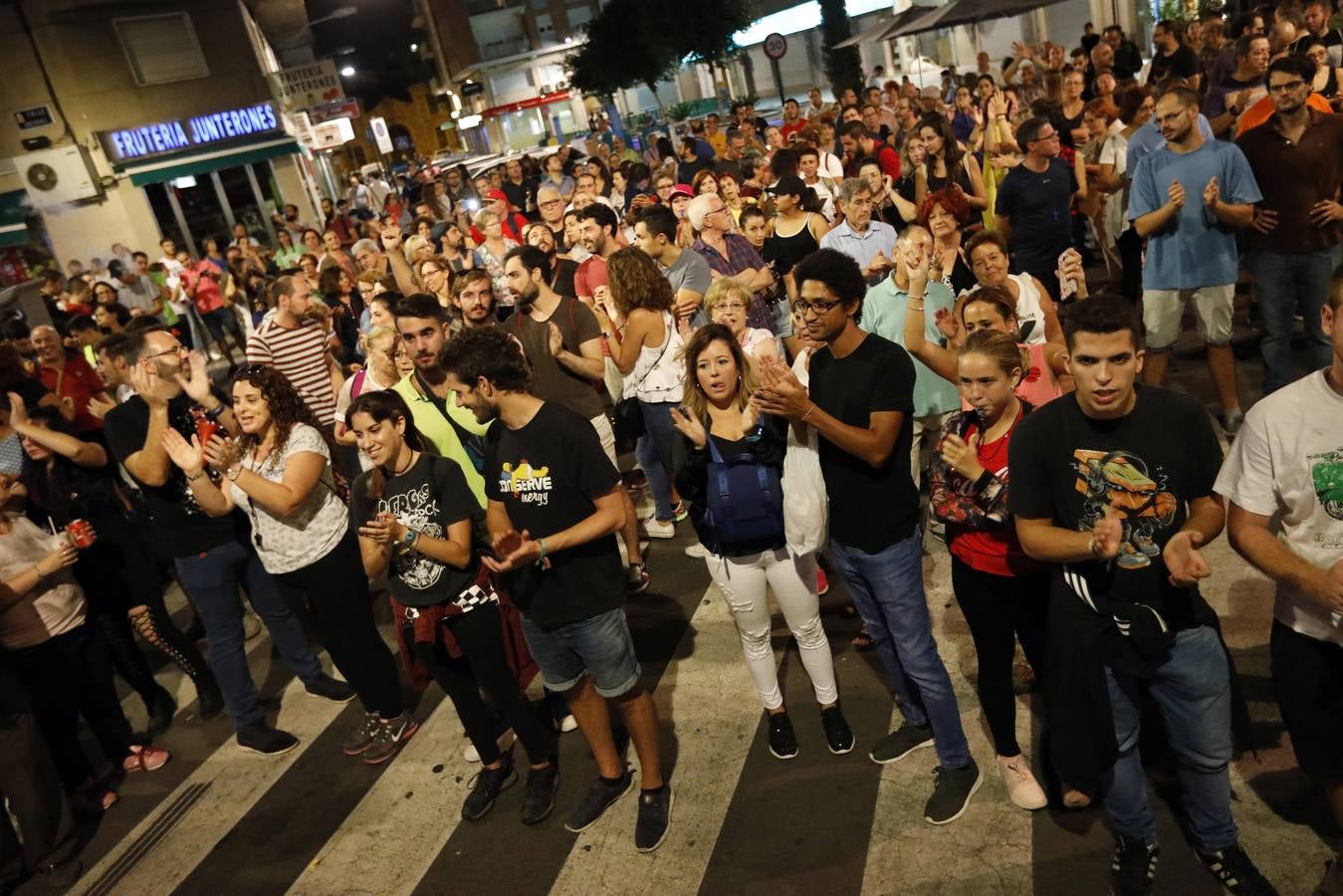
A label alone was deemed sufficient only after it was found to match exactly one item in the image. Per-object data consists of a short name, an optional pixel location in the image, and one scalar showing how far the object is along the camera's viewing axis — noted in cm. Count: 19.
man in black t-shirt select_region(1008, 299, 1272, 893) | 277
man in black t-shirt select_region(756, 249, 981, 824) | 349
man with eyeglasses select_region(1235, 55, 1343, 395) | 557
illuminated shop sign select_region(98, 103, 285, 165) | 2619
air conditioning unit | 2483
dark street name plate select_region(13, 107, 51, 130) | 2500
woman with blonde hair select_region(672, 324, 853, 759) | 384
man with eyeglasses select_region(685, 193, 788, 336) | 677
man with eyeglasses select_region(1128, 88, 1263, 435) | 558
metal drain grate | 467
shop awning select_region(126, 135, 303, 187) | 2667
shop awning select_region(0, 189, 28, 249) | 2414
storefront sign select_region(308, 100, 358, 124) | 3008
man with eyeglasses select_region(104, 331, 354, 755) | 506
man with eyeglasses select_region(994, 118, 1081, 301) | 666
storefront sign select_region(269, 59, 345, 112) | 3086
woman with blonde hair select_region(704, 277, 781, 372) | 517
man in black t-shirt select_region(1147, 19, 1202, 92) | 1040
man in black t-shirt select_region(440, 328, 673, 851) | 373
